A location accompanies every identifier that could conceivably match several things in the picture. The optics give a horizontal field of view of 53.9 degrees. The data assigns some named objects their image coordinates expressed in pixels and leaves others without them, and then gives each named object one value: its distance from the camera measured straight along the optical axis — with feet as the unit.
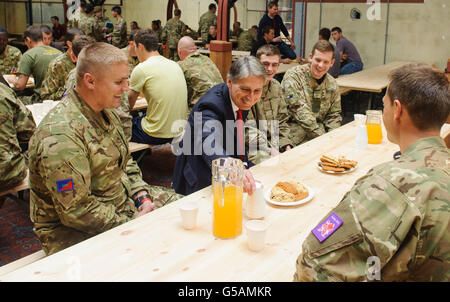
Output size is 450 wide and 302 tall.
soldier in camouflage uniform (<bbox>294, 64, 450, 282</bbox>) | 3.71
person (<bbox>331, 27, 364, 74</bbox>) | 27.12
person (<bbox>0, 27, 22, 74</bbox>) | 20.25
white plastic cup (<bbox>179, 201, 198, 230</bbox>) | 5.65
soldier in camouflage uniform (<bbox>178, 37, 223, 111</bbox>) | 14.99
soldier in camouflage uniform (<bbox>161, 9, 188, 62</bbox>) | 39.96
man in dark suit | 7.95
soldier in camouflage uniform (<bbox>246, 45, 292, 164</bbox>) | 10.26
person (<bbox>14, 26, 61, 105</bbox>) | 17.38
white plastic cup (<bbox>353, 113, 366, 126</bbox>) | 11.95
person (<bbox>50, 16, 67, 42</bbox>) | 44.24
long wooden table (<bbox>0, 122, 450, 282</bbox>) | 4.68
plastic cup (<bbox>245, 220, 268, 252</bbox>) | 5.16
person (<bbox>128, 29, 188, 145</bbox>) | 13.26
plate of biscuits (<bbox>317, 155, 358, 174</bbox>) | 7.91
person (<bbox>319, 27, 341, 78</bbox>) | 22.95
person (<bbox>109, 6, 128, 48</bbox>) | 39.09
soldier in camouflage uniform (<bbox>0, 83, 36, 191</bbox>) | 9.25
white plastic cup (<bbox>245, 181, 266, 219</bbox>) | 5.99
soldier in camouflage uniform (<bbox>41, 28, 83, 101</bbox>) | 15.14
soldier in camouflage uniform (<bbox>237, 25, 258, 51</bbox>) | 40.57
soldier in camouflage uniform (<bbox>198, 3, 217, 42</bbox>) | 41.96
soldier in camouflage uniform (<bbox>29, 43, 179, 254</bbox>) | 6.15
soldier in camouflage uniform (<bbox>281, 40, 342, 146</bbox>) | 12.88
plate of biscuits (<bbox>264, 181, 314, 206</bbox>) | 6.56
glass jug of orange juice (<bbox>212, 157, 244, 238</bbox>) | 5.43
